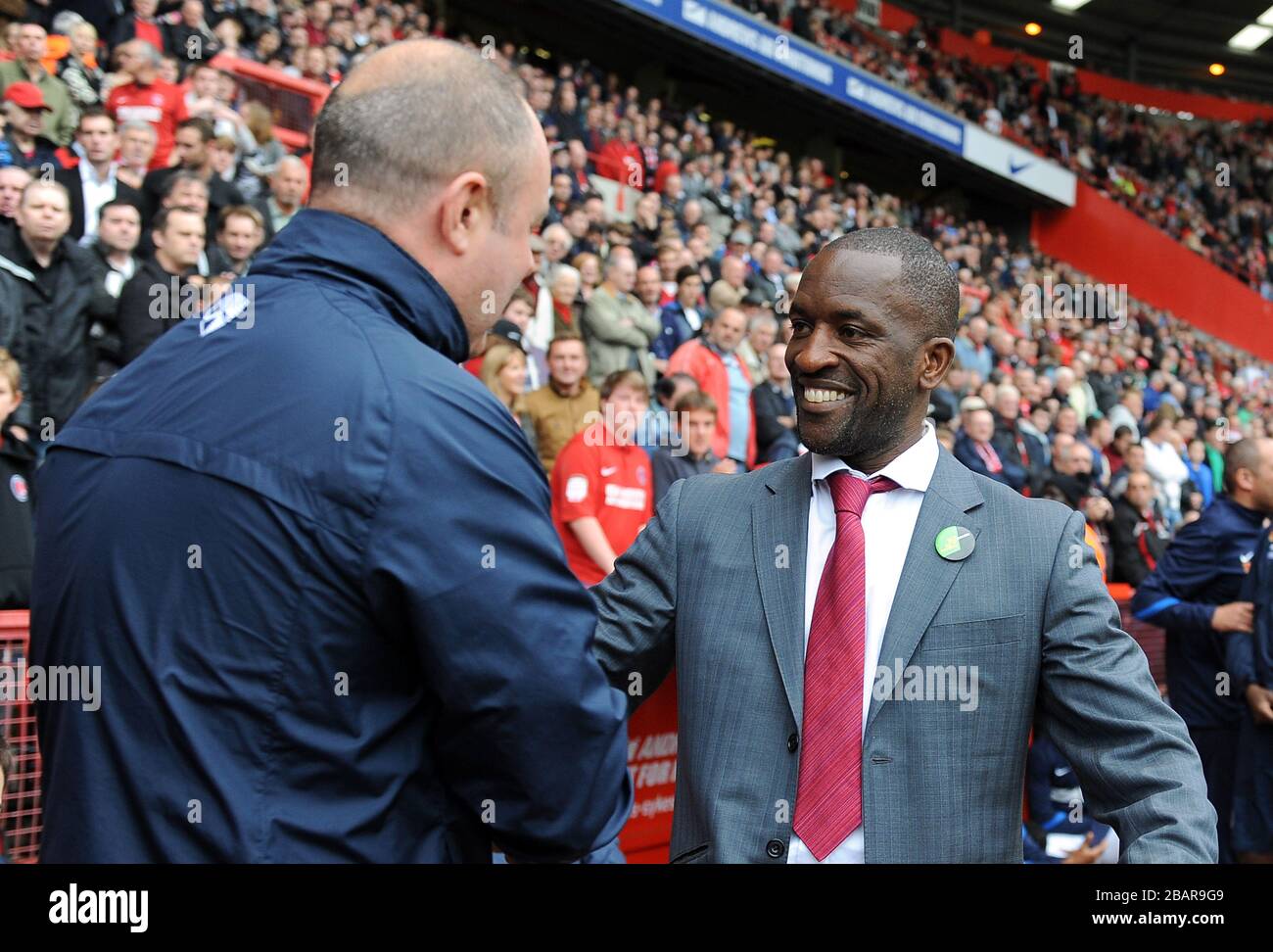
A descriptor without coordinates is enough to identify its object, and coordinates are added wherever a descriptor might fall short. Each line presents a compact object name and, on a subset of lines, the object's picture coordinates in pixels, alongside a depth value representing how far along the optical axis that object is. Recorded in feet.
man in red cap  21.58
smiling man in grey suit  5.74
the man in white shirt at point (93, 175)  20.38
